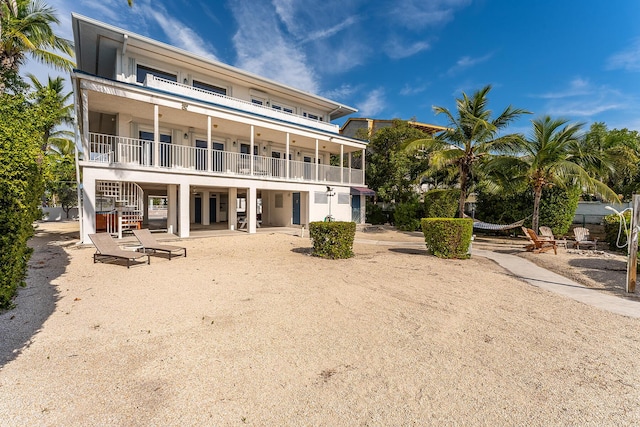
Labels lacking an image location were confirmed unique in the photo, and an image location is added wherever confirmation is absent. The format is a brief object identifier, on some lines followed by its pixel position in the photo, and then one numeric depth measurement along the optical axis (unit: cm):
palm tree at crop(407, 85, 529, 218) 1466
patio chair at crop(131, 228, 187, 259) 938
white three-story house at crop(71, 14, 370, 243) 1257
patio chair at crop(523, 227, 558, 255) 1105
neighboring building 3266
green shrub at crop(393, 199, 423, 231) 2000
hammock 1545
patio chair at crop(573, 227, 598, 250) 1256
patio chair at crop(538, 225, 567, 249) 1189
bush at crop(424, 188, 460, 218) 1858
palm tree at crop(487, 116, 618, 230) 1376
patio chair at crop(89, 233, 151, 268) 816
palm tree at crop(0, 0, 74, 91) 1447
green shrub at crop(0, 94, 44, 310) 453
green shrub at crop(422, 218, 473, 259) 985
